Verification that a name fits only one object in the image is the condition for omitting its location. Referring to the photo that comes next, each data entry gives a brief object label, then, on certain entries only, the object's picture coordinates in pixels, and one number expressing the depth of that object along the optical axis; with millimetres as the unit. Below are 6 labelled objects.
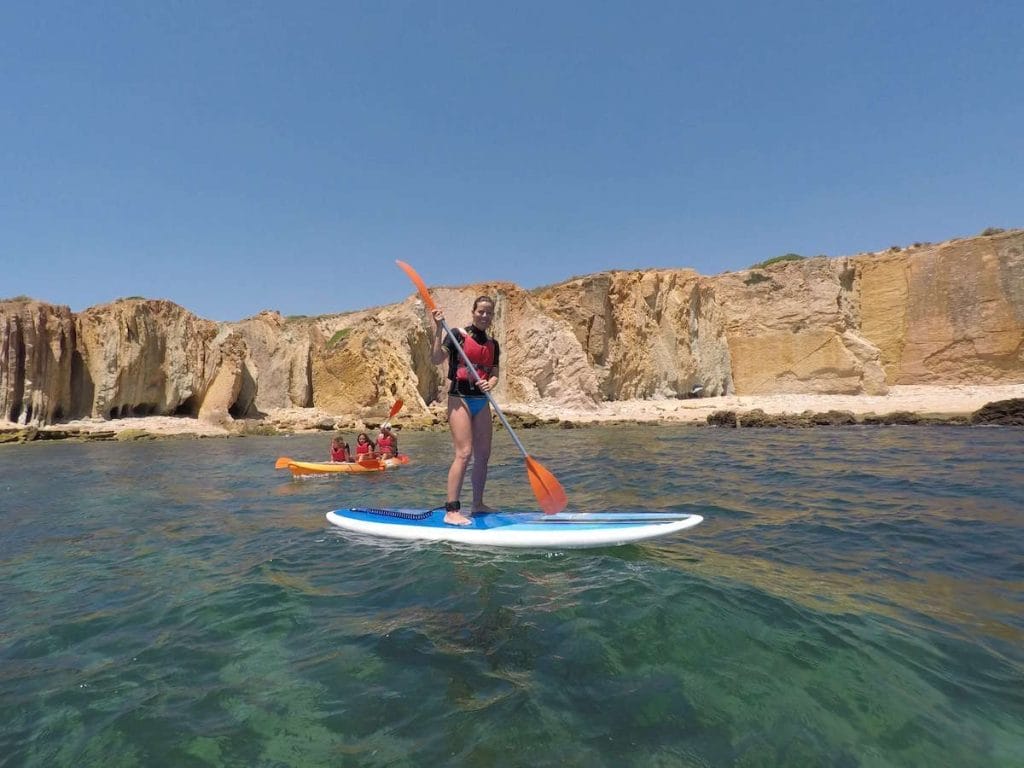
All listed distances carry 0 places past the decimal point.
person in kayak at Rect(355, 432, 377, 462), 11578
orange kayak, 10711
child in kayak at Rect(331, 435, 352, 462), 11453
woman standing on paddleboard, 4914
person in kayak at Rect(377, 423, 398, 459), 12321
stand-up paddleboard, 4496
